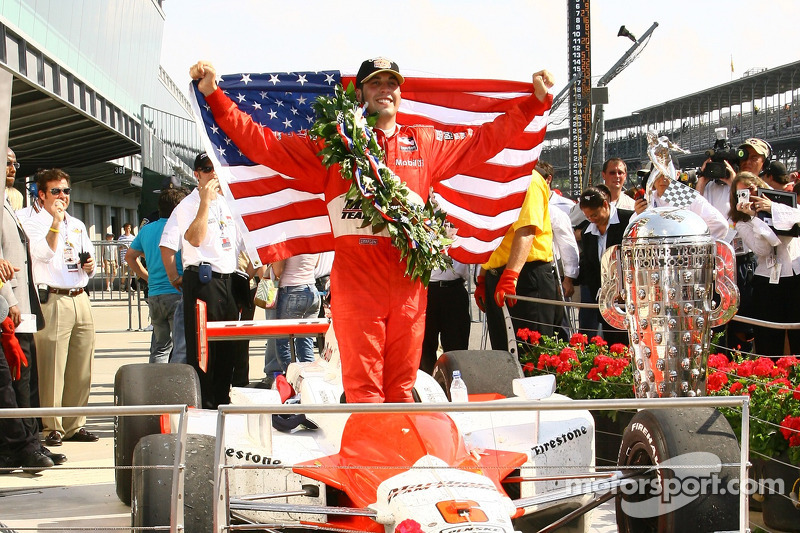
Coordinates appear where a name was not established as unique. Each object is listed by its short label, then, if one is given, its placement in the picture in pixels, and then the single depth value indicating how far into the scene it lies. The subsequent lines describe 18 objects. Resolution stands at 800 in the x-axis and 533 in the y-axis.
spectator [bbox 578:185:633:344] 8.72
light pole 11.48
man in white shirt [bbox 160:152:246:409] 7.00
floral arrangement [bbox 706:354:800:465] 4.55
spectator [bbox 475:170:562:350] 6.86
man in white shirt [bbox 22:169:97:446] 7.14
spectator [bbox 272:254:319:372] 8.27
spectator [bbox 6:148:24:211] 6.67
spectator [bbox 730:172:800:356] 7.30
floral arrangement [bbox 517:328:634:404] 6.07
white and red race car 3.63
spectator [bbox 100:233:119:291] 22.38
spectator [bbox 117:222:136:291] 21.19
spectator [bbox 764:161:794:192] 7.81
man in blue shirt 8.47
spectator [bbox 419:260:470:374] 7.58
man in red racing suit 4.60
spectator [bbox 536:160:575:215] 9.08
